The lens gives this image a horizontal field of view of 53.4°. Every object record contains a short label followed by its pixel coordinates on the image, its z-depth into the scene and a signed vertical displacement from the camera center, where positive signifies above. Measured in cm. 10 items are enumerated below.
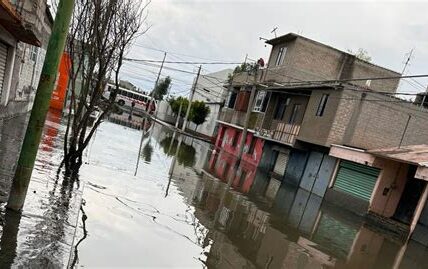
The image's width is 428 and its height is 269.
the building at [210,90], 5544 +261
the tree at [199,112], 5419 -102
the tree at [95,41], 1016 +80
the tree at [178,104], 6150 -107
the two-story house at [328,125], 2169 +107
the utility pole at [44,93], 533 -42
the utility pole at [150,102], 7740 -227
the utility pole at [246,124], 3042 -49
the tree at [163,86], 10194 +153
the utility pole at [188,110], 5156 -113
